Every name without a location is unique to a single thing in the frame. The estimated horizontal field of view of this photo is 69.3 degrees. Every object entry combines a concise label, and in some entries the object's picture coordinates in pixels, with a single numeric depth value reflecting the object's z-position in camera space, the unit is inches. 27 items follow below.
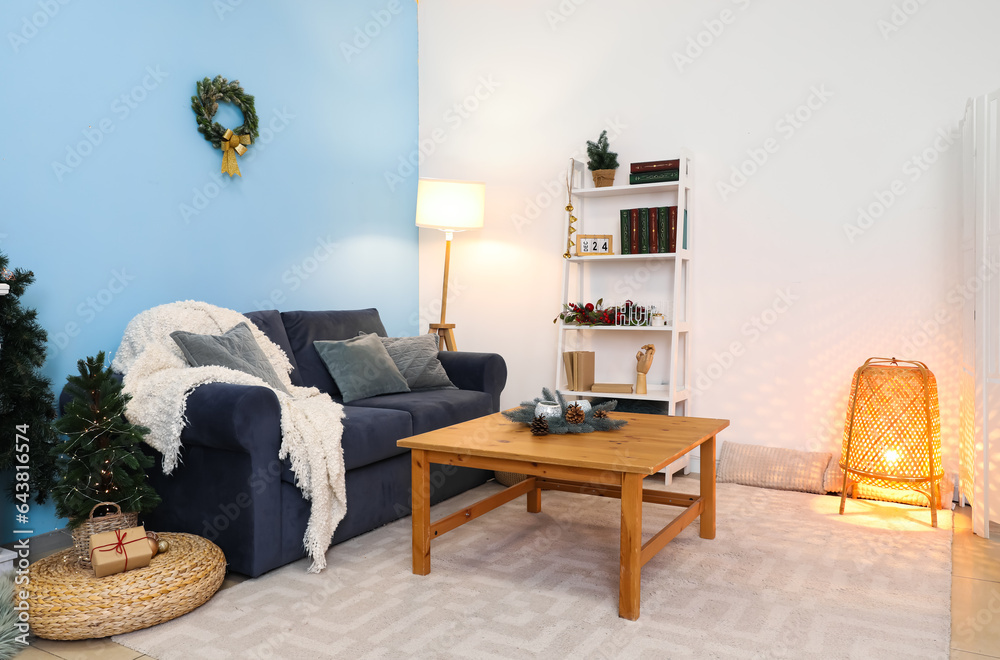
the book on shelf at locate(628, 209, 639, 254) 152.6
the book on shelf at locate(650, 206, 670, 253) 150.0
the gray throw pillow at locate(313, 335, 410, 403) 134.3
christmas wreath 130.0
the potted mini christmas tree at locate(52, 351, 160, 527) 83.7
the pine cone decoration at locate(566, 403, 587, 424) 101.6
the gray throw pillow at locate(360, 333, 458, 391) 145.6
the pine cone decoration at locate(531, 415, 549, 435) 98.8
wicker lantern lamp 124.7
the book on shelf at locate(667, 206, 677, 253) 148.9
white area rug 75.6
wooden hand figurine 152.1
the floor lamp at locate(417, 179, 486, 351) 161.3
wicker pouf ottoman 76.5
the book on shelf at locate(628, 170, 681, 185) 150.2
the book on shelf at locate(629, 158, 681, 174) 149.6
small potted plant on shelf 157.9
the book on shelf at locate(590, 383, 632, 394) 152.1
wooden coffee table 81.8
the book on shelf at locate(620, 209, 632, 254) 153.1
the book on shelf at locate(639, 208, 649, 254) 151.6
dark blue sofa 91.5
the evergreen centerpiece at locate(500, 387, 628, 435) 99.7
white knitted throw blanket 95.6
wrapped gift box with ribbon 79.9
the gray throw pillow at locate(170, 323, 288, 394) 107.7
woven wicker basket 84.7
